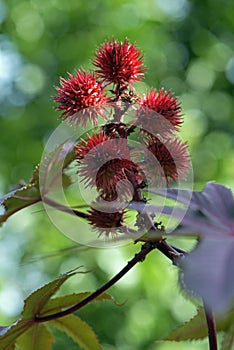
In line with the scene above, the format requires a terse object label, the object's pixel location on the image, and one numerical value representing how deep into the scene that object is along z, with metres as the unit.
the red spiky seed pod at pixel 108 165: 0.58
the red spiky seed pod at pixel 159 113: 0.60
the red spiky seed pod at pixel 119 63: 0.62
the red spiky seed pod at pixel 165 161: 0.59
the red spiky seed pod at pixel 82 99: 0.61
